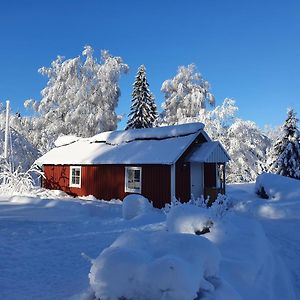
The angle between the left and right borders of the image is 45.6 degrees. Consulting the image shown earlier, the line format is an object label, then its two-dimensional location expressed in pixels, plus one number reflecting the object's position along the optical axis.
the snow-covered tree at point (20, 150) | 28.66
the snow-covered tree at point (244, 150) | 33.12
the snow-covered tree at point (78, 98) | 34.41
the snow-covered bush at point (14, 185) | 19.92
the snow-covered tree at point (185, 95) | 36.41
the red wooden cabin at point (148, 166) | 17.08
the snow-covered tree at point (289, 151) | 28.12
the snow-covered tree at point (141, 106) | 36.62
